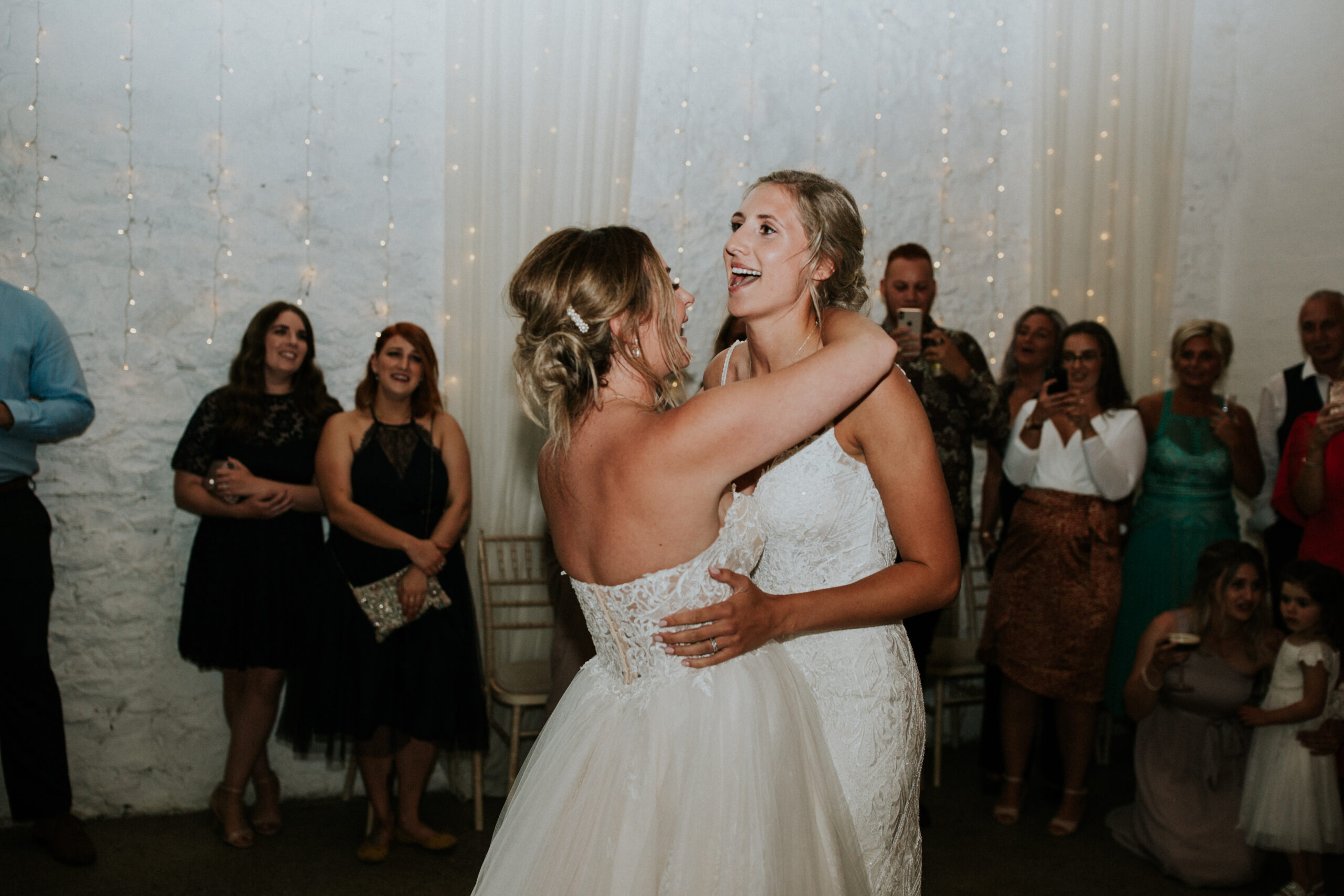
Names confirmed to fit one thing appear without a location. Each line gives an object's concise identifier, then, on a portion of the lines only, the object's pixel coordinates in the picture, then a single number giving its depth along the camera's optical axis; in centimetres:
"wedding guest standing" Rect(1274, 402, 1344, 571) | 334
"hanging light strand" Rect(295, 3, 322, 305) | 365
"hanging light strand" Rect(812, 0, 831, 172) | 421
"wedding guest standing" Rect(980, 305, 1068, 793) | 397
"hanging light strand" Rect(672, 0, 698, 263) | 404
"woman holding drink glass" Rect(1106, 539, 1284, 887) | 322
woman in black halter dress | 328
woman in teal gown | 373
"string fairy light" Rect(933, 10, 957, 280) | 436
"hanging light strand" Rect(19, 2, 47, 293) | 338
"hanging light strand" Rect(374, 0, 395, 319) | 371
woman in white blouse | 359
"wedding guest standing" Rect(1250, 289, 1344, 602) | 368
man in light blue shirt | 308
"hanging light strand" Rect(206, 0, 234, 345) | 357
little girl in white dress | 298
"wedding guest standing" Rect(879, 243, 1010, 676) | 349
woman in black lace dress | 336
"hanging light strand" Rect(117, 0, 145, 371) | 346
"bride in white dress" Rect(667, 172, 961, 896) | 168
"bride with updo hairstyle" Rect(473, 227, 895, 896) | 142
